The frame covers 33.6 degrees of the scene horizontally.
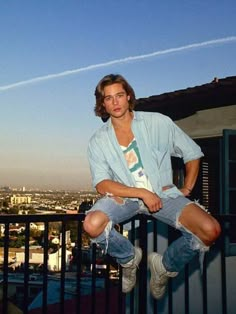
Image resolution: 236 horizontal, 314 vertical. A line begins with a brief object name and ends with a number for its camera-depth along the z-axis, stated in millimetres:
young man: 2393
